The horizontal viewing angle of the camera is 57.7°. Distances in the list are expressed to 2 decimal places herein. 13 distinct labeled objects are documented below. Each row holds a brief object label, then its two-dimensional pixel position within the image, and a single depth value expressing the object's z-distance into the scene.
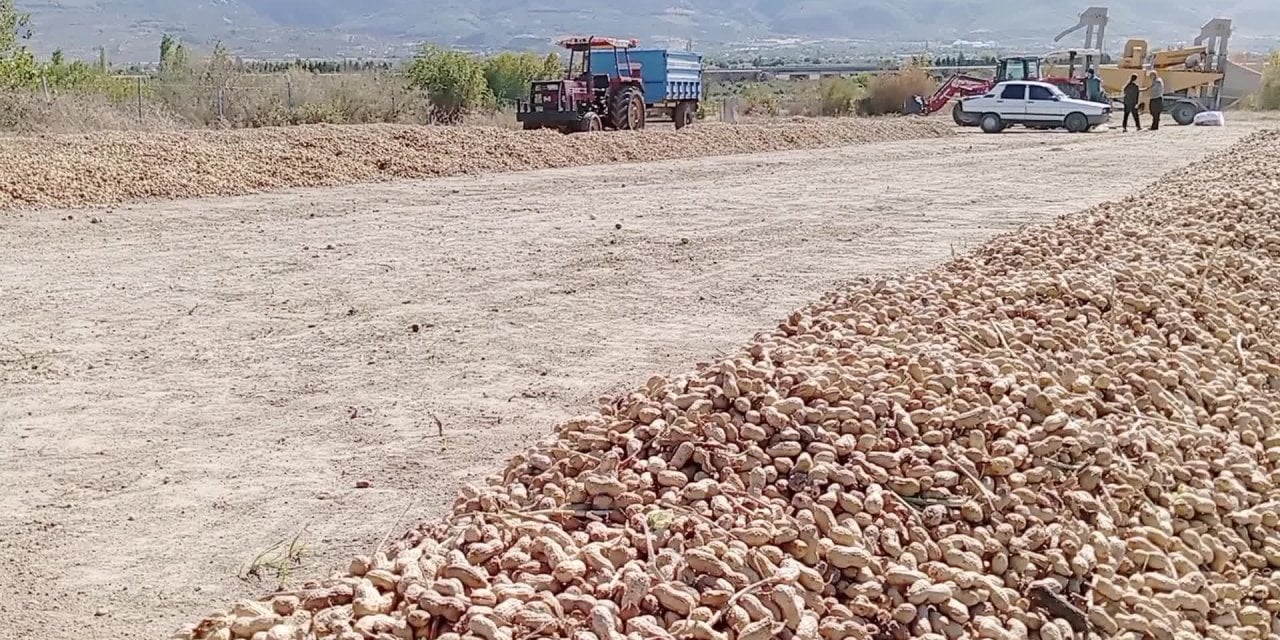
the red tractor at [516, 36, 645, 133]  22.39
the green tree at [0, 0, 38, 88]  22.27
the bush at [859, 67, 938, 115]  38.47
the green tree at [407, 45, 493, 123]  28.30
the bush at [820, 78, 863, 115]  38.62
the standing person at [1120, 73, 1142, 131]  29.22
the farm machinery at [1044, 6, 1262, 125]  33.53
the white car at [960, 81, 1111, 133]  30.64
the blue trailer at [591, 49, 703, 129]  25.25
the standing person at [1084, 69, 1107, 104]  34.28
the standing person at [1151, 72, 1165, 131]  29.41
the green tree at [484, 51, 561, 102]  34.88
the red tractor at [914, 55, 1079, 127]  35.94
